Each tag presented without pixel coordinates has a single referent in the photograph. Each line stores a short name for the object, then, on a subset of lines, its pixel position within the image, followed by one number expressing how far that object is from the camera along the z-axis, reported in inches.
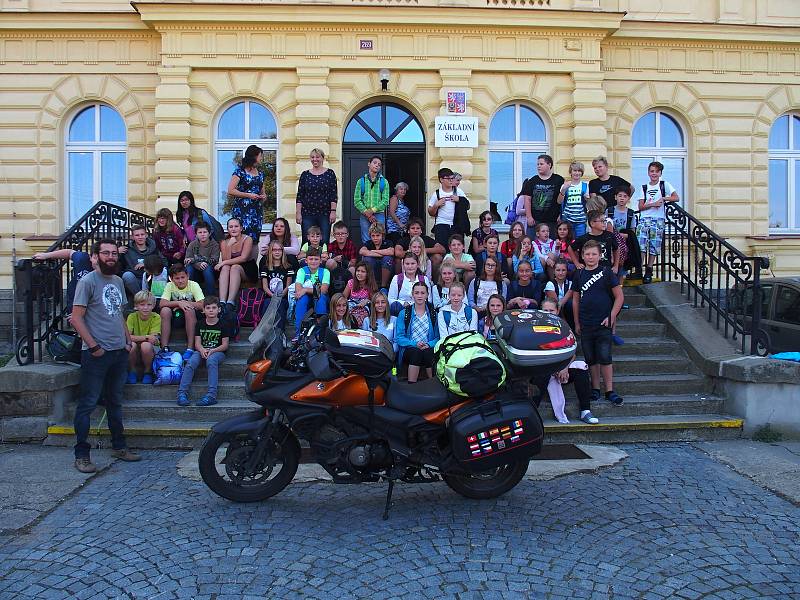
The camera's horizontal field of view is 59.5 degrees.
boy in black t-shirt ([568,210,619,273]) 356.5
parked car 363.3
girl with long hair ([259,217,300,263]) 369.4
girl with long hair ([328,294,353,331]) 303.4
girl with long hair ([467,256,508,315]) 334.6
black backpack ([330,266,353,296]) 344.8
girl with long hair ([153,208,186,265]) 382.9
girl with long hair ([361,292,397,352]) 306.5
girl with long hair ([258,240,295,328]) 354.0
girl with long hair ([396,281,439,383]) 300.0
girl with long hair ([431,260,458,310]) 327.0
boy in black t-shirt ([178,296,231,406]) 290.5
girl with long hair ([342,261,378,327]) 325.9
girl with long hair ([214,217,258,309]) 353.7
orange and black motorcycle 192.2
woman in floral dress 395.2
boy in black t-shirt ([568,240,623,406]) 298.4
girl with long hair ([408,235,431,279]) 348.6
